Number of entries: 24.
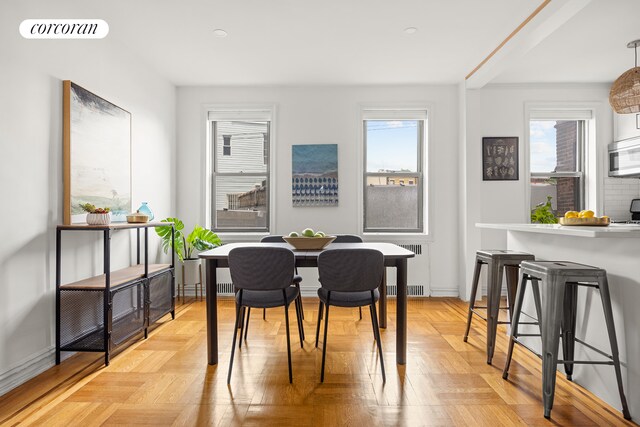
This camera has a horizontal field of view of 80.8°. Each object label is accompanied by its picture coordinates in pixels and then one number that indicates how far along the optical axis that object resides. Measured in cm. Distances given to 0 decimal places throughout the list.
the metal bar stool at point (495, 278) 282
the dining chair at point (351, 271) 247
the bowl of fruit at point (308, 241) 297
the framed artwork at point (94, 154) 287
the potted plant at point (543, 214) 480
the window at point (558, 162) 507
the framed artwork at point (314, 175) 501
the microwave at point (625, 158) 445
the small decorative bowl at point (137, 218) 339
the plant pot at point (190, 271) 475
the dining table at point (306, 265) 276
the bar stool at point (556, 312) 205
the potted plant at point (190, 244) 448
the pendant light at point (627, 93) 327
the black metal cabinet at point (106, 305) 275
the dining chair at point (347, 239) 372
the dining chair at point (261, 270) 249
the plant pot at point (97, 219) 288
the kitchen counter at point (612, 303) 202
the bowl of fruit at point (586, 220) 259
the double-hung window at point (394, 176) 522
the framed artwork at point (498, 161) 491
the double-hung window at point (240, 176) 523
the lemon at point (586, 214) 259
